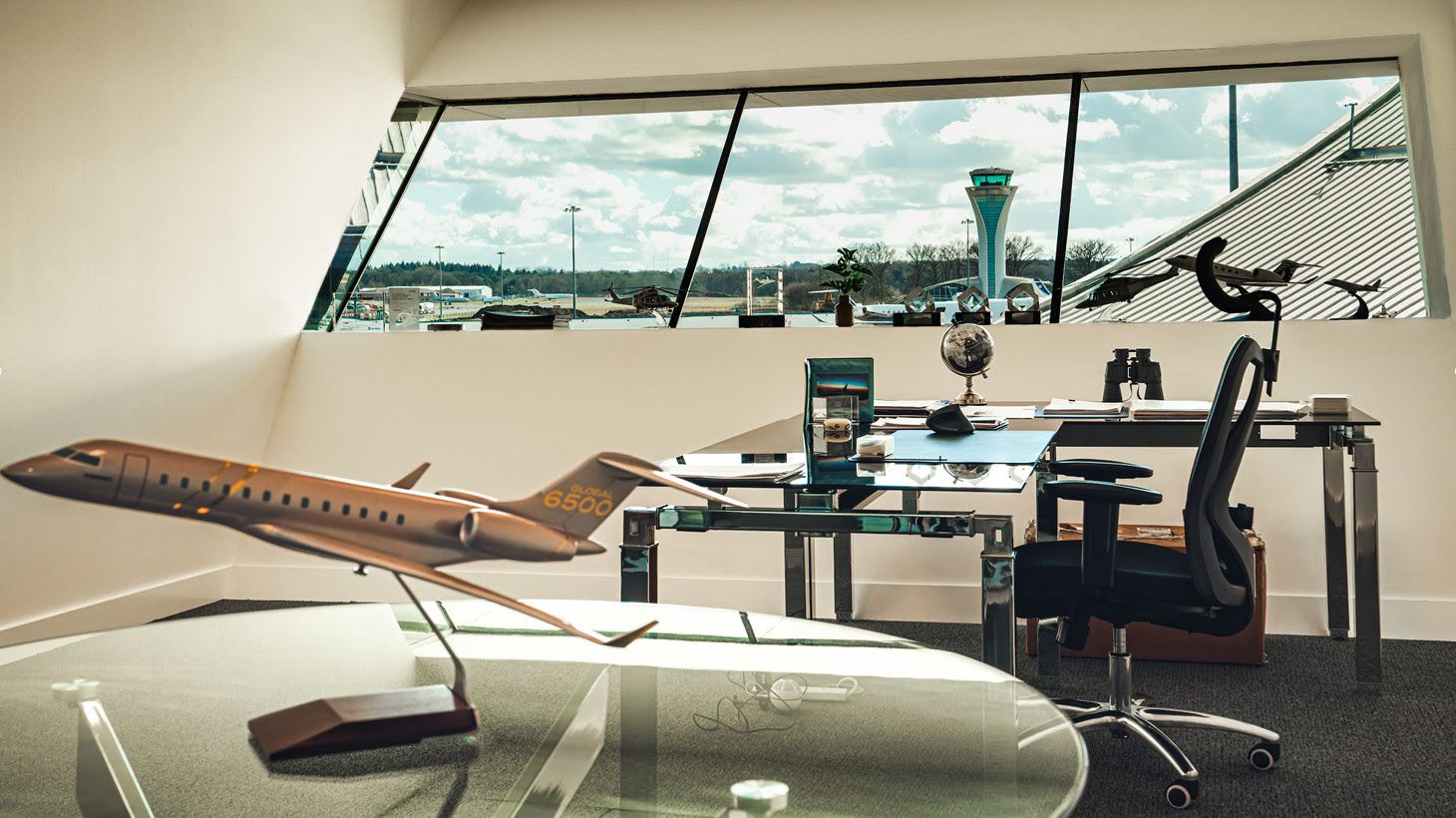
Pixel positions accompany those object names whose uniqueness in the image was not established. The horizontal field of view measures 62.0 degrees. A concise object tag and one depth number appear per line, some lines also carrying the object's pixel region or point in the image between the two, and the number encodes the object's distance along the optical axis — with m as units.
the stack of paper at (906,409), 3.86
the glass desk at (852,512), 2.13
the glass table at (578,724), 1.11
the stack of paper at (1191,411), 3.59
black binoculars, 4.07
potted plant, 4.73
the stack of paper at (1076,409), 3.79
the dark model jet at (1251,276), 4.03
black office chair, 2.67
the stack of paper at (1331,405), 3.53
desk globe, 4.02
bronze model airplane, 0.98
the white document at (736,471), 2.36
